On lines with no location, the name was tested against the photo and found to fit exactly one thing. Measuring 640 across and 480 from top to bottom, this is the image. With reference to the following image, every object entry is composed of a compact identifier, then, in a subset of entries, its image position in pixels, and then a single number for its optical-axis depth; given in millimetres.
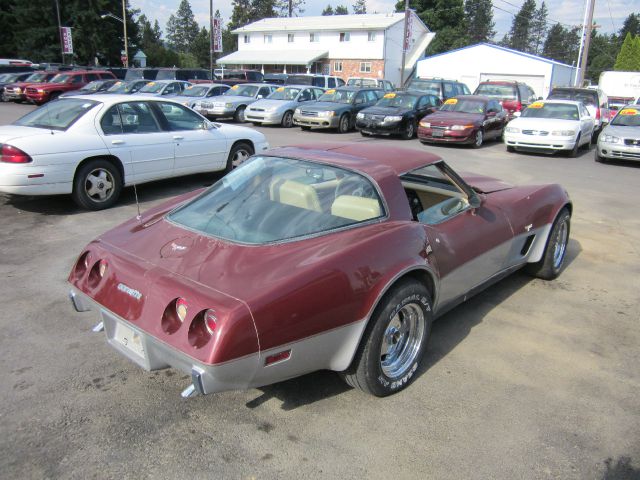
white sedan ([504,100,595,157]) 13609
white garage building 39562
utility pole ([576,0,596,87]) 24859
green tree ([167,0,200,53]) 126562
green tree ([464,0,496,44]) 98938
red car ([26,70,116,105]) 22766
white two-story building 49000
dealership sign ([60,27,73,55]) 38284
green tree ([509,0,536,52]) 124625
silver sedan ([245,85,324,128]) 18125
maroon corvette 2453
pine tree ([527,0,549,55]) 124125
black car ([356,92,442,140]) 16438
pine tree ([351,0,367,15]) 116625
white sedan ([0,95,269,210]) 6465
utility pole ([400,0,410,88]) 30947
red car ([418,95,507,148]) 14680
